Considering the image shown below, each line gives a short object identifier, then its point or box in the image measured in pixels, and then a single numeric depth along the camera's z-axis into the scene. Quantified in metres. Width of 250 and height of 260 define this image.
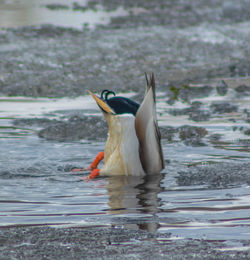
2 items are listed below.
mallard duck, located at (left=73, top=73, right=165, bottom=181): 12.46
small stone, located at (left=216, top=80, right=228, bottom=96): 21.11
